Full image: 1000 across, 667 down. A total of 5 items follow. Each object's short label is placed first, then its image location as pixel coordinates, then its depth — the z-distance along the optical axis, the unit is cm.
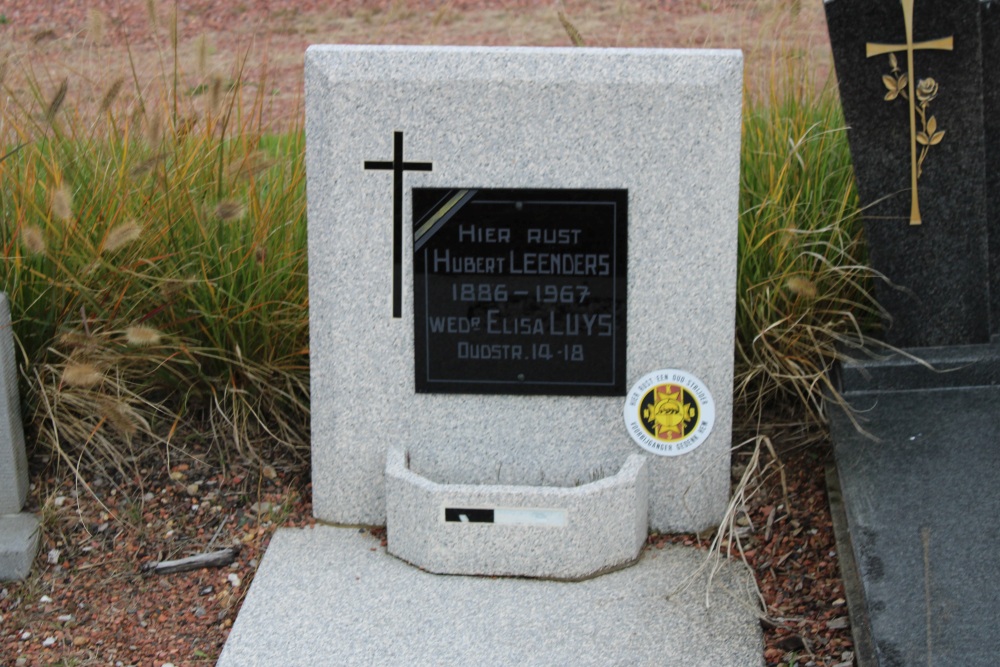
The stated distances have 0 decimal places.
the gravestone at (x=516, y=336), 297
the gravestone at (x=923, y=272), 290
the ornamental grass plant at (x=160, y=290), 346
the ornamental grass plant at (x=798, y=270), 352
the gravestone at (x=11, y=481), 319
